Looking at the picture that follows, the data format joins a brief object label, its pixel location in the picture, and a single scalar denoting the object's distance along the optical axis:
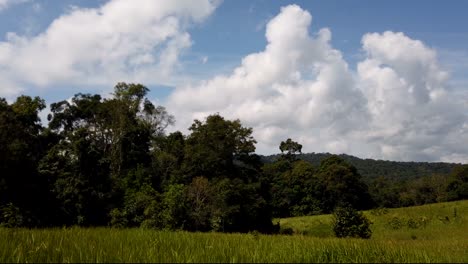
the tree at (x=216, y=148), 49.44
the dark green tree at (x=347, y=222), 26.43
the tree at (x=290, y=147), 84.94
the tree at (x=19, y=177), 30.11
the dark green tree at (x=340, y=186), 71.19
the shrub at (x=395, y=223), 36.06
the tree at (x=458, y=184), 75.44
